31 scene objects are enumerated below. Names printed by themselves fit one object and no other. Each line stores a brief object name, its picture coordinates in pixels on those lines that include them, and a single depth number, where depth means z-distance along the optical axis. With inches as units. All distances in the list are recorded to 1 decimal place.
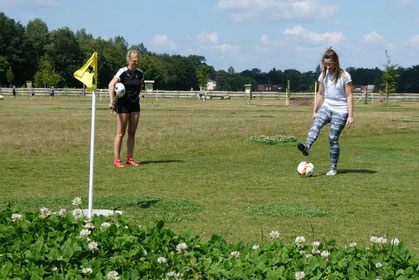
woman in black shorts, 398.0
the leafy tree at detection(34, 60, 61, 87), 3818.9
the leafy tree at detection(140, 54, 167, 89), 5797.2
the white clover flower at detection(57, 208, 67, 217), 169.3
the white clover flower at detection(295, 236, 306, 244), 147.1
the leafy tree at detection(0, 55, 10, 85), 4168.3
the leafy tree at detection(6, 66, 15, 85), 3804.1
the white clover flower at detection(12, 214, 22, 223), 163.9
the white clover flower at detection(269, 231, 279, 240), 153.1
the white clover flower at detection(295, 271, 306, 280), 128.4
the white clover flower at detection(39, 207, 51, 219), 168.4
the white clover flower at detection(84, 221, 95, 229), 158.3
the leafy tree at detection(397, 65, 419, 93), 6589.6
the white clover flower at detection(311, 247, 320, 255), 143.9
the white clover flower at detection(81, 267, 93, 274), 131.6
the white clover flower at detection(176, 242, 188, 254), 143.3
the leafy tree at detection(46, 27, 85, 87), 4928.6
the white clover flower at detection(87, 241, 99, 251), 141.6
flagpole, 194.5
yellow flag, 205.5
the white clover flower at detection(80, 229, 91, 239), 149.3
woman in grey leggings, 365.1
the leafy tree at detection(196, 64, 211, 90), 4672.7
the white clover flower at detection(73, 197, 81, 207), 170.7
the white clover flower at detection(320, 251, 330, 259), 139.6
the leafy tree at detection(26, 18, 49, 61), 5003.4
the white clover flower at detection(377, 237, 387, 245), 145.5
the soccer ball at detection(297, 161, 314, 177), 370.9
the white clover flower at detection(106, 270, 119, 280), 127.2
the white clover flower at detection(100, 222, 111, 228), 156.3
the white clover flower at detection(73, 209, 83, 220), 167.3
